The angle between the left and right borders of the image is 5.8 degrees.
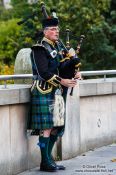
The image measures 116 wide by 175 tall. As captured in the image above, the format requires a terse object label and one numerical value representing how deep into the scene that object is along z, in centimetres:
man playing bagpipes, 1465
